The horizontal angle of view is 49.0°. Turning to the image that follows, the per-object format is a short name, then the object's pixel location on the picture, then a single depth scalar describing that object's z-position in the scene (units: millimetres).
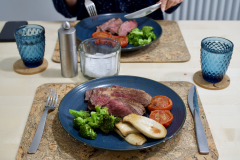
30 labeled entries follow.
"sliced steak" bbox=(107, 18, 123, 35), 1833
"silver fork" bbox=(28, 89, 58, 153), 1026
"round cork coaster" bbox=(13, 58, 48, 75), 1526
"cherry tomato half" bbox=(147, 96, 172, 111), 1141
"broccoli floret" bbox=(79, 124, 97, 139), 990
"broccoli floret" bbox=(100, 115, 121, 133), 1012
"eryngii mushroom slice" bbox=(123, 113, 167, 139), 967
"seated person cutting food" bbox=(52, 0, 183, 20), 2156
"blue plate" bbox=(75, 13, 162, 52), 1846
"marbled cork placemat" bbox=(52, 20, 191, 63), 1639
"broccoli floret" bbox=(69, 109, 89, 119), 1088
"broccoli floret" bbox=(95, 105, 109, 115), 1082
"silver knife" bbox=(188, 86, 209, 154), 1025
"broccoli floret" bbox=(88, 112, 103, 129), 1037
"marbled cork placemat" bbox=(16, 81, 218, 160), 1000
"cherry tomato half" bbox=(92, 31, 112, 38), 1743
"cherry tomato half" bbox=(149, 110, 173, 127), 1057
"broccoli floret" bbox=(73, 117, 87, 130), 1036
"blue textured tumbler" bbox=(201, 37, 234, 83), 1354
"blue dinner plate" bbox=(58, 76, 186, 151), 981
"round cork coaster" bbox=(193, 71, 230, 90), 1402
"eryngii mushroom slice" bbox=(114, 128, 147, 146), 966
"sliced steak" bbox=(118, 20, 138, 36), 1794
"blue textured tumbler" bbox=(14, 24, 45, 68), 1467
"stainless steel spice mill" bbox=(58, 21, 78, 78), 1346
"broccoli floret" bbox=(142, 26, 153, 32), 1786
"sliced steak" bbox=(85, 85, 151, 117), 1113
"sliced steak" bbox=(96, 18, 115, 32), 1854
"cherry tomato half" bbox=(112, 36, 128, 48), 1657
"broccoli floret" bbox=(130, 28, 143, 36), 1734
